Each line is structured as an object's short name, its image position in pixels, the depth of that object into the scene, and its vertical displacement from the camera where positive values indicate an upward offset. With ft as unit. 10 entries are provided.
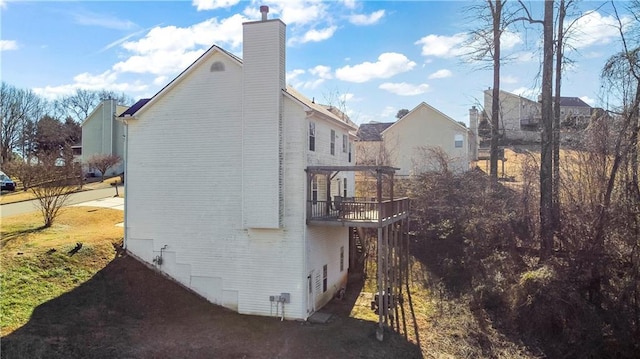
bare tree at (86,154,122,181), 138.00 +4.98
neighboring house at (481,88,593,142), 160.25 +24.14
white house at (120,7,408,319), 49.29 -0.61
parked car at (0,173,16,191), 112.16 -1.65
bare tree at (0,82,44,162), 185.45 +27.15
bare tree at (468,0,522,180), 81.46 +23.33
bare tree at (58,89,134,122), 245.24 +43.27
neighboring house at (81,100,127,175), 158.71 +16.32
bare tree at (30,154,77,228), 64.59 -1.40
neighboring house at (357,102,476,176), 116.88 +10.54
